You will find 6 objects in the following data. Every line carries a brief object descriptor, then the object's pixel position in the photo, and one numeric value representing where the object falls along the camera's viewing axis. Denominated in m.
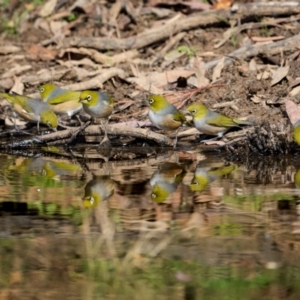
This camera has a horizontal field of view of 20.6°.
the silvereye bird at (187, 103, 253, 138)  8.81
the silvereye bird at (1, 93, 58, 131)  9.70
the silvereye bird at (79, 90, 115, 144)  9.30
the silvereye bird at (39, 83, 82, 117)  10.04
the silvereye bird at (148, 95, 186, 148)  9.01
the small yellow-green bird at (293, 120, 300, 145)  7.81
